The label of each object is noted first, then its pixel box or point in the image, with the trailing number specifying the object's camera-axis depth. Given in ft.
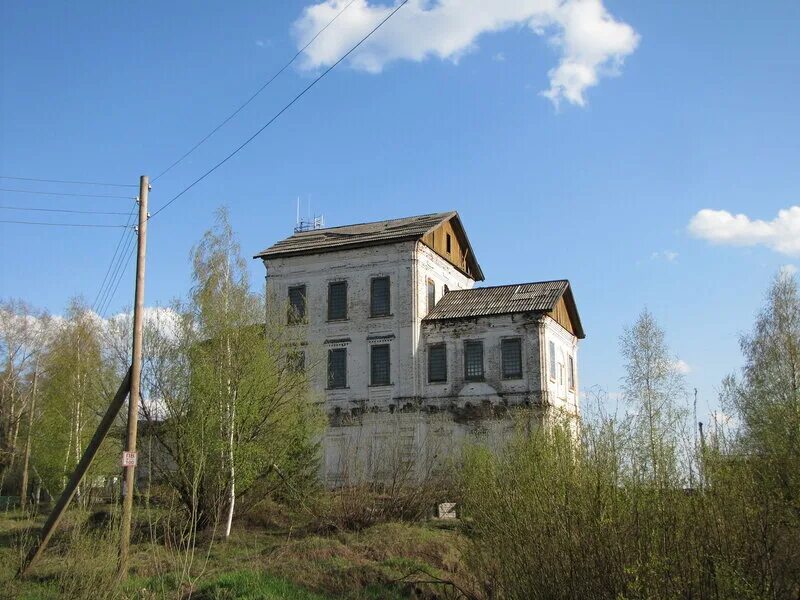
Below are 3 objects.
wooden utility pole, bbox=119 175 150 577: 51.80
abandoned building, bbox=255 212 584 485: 103.86
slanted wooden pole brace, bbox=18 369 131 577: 53.26
